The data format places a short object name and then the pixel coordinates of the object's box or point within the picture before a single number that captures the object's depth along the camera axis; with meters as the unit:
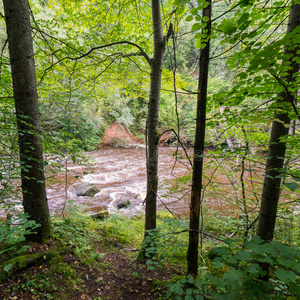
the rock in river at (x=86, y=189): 6.76
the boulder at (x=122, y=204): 6.24
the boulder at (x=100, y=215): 4.64
